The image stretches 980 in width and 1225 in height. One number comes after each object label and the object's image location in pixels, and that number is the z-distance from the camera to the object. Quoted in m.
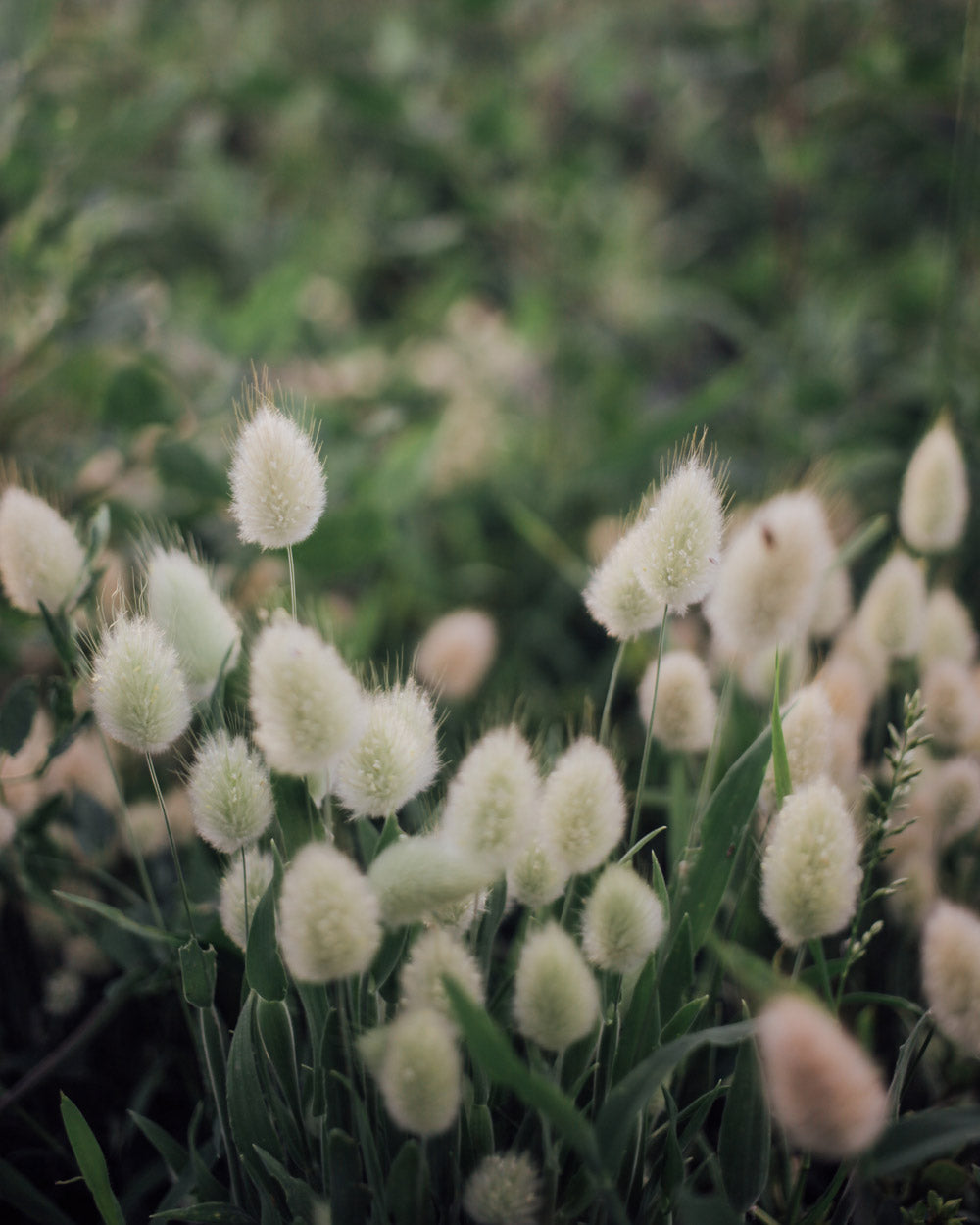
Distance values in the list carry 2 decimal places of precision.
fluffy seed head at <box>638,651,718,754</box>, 0.39
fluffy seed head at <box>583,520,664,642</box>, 0.34
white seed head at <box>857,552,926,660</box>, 0.44
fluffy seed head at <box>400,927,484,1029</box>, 0.28
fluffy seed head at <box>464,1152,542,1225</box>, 0.28
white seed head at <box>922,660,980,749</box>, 0.44
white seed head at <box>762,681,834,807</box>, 0.35
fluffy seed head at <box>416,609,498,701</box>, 0.52
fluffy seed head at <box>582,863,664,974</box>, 0.29
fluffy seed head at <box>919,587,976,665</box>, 0.49
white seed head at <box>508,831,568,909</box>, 0.32
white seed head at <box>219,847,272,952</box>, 0.34
